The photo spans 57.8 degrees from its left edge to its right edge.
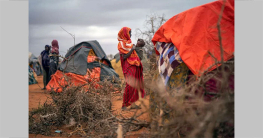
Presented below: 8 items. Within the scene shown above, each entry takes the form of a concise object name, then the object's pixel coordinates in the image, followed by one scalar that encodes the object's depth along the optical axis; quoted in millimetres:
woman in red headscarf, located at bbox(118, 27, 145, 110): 5020
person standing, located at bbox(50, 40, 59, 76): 8698
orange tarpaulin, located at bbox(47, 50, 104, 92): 8086
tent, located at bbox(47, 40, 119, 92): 8188
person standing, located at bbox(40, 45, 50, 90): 9071
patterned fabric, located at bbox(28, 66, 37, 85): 12151
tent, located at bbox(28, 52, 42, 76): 19650
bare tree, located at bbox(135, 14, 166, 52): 8938
